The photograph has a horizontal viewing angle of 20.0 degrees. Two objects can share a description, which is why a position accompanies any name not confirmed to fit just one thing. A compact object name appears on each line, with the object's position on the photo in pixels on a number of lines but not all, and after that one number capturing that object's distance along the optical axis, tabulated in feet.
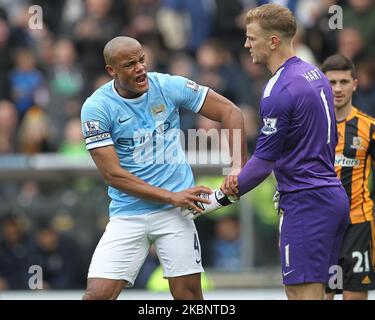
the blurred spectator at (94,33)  48.65
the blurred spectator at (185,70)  43.37
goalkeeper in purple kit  23.54
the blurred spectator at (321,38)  46.78
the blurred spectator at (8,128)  44.96
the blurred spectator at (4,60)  48.21
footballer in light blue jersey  25.62
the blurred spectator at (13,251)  40.93
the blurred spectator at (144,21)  48.91
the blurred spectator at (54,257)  40.52
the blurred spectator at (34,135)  44.83
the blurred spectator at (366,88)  42.42
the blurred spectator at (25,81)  47.50
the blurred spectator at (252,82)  45.88
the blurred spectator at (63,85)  45.91
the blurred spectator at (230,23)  49.47
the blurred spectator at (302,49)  45.80
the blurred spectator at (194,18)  50.24
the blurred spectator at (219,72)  45.98
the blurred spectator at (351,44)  45.65
